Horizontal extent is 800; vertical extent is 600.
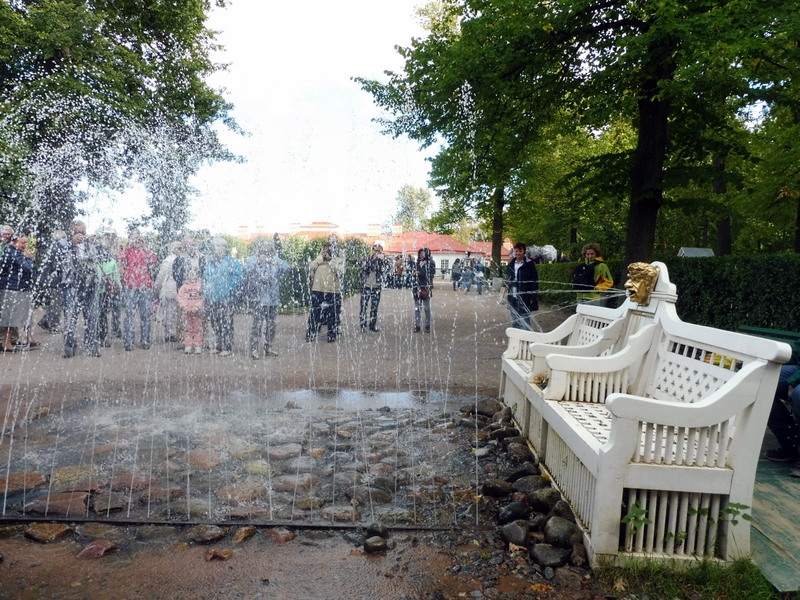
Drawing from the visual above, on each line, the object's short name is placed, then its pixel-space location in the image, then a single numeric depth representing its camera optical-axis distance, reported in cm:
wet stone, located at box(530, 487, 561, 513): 350
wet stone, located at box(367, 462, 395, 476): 430
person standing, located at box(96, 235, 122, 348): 973
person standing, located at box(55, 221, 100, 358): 938
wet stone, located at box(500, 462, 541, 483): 407
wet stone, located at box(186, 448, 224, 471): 431
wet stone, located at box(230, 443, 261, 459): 457
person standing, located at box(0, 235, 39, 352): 921
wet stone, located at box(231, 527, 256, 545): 321
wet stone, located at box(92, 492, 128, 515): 355
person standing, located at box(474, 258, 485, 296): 3220
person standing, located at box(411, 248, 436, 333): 1277
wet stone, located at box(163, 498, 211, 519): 353
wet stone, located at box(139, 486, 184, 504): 371
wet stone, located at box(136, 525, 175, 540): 323
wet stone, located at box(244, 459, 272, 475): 423
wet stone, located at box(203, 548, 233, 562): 300
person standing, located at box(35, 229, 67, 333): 959
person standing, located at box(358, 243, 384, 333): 1271
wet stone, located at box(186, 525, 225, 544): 318
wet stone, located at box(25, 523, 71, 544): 316
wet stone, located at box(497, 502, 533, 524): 345
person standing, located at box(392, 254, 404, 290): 1783
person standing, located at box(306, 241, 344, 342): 1141
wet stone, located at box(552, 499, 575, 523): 330
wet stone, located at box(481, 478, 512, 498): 386
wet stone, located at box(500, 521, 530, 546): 317
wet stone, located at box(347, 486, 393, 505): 382
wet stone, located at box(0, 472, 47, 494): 383
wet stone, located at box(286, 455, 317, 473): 431
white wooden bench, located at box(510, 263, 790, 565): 277
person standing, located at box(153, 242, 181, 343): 1055
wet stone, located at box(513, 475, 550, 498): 385
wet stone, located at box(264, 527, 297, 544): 324
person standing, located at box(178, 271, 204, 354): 1002
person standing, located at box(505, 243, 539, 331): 1010
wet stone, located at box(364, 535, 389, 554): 312
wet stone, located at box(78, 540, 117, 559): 300
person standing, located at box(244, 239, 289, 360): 1023
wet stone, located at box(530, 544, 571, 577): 293
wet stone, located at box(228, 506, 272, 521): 352
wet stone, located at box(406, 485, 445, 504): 388
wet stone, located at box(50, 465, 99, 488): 393
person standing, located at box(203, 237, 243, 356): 1015
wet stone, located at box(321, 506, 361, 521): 355
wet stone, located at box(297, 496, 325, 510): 369
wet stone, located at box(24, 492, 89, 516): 348
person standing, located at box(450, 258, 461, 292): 3177
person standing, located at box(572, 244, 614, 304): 975
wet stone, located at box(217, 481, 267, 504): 377
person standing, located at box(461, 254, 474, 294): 3172
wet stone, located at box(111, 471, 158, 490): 389
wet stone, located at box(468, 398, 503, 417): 605
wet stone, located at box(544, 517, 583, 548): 305
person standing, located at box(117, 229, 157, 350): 1005
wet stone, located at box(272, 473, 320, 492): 396
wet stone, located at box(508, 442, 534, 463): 448
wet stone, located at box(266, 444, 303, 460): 459
